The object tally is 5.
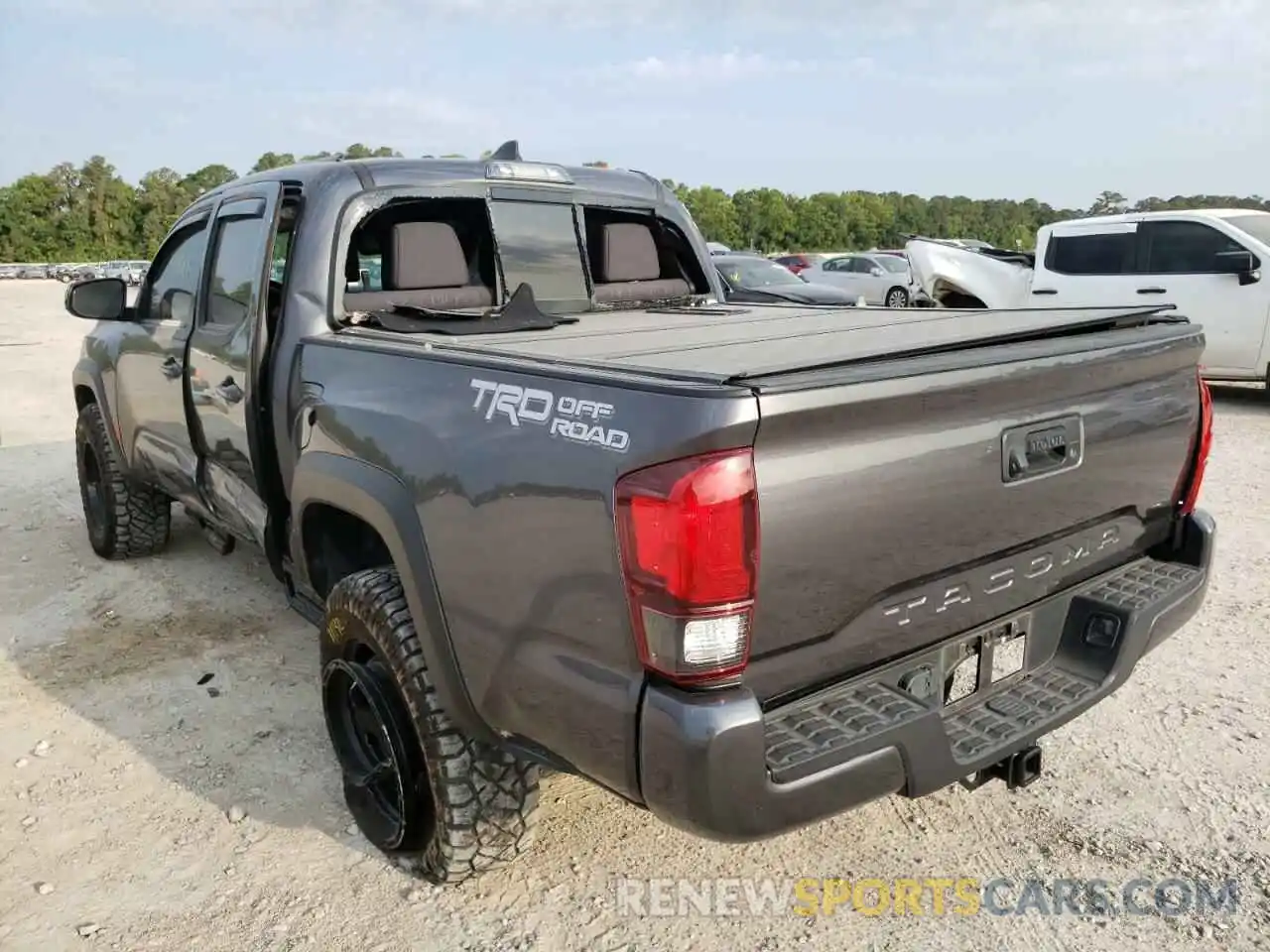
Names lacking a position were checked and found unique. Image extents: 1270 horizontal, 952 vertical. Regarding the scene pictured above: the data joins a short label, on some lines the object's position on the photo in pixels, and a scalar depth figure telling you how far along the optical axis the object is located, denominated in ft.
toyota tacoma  6.21
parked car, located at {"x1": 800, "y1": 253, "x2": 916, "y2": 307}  68.90
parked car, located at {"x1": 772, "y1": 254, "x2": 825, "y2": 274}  89.37
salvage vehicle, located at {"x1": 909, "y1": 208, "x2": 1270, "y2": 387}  29.99
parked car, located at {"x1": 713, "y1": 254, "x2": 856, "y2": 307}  47.44
